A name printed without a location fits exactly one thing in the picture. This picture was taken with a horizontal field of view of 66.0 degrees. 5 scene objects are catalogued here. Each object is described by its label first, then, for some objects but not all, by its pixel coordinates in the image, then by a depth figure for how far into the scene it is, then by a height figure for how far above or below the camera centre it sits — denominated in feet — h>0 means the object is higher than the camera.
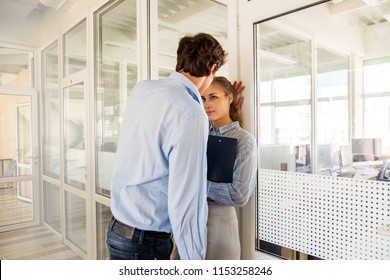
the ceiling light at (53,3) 8.46 +3.84
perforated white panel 3.02 -0.91
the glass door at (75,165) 8.93 -0.89
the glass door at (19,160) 11.57 -0.87
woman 3.74 -0.72
